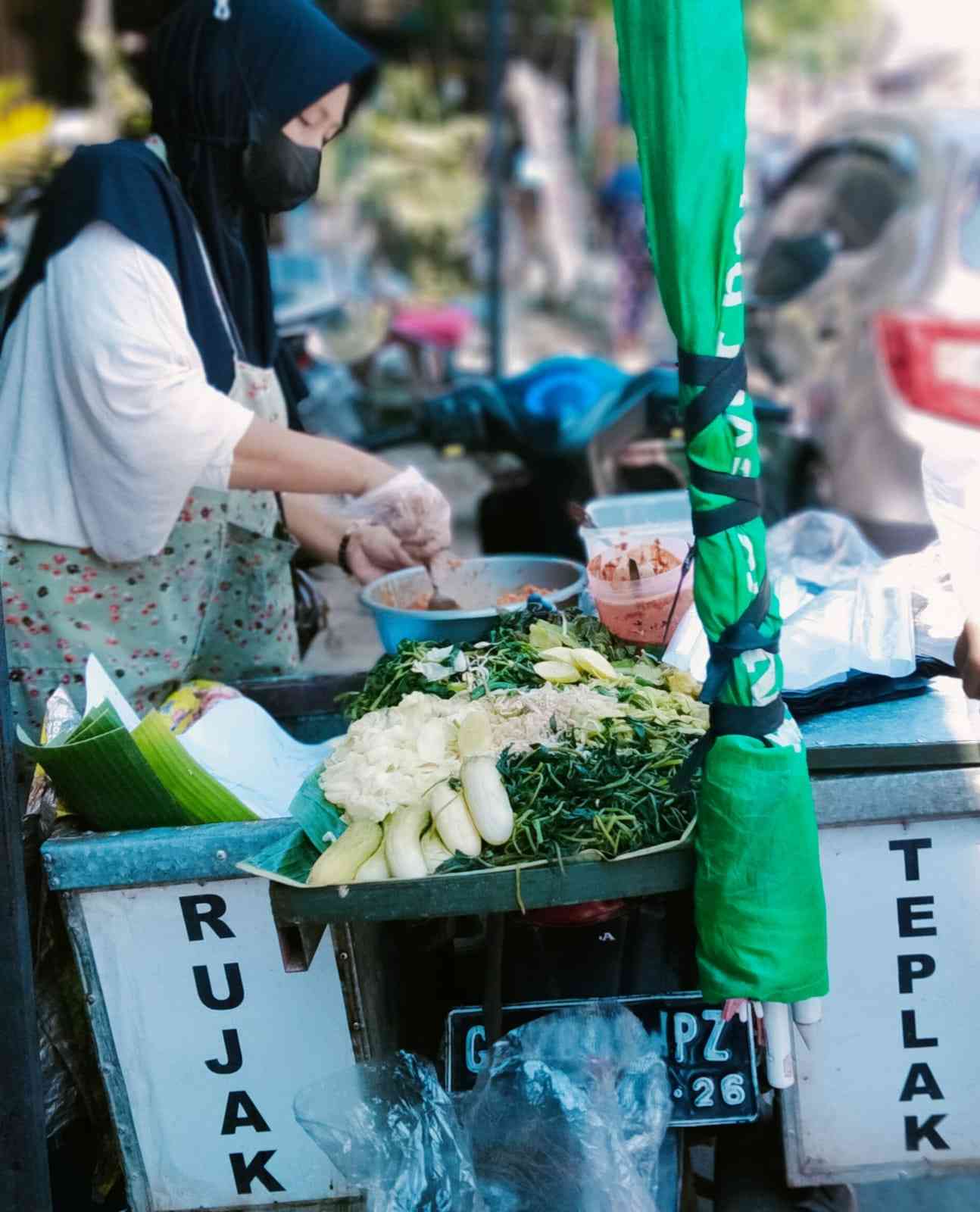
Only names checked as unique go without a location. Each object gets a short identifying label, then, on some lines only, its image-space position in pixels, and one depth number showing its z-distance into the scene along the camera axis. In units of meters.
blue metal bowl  2.52
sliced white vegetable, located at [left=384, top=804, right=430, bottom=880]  1.80
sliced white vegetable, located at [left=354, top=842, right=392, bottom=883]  1.80
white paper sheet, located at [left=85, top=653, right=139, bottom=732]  2.17
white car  5.55
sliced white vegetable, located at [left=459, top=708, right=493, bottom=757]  1.94
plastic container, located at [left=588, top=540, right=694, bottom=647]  2.39
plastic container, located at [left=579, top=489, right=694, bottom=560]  2.77
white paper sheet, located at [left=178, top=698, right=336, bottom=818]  2.27
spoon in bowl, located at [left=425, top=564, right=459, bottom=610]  2.68
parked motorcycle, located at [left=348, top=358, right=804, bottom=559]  3.97
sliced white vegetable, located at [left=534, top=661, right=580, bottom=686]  2.19
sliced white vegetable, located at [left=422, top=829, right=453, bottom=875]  1.82
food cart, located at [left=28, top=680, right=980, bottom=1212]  2.03
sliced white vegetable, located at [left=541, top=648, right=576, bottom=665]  2.24
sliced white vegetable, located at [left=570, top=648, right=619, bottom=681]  2.20
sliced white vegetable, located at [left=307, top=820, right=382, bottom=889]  1.78
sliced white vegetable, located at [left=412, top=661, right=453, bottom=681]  2.25
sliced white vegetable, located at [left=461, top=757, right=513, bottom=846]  1.82
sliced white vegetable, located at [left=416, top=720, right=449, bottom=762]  1.95
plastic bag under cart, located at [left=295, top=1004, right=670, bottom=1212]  2.00
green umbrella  1.64
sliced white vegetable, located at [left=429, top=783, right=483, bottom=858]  1.83
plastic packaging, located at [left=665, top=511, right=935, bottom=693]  2.22
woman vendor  2.37
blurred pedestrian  13.48
